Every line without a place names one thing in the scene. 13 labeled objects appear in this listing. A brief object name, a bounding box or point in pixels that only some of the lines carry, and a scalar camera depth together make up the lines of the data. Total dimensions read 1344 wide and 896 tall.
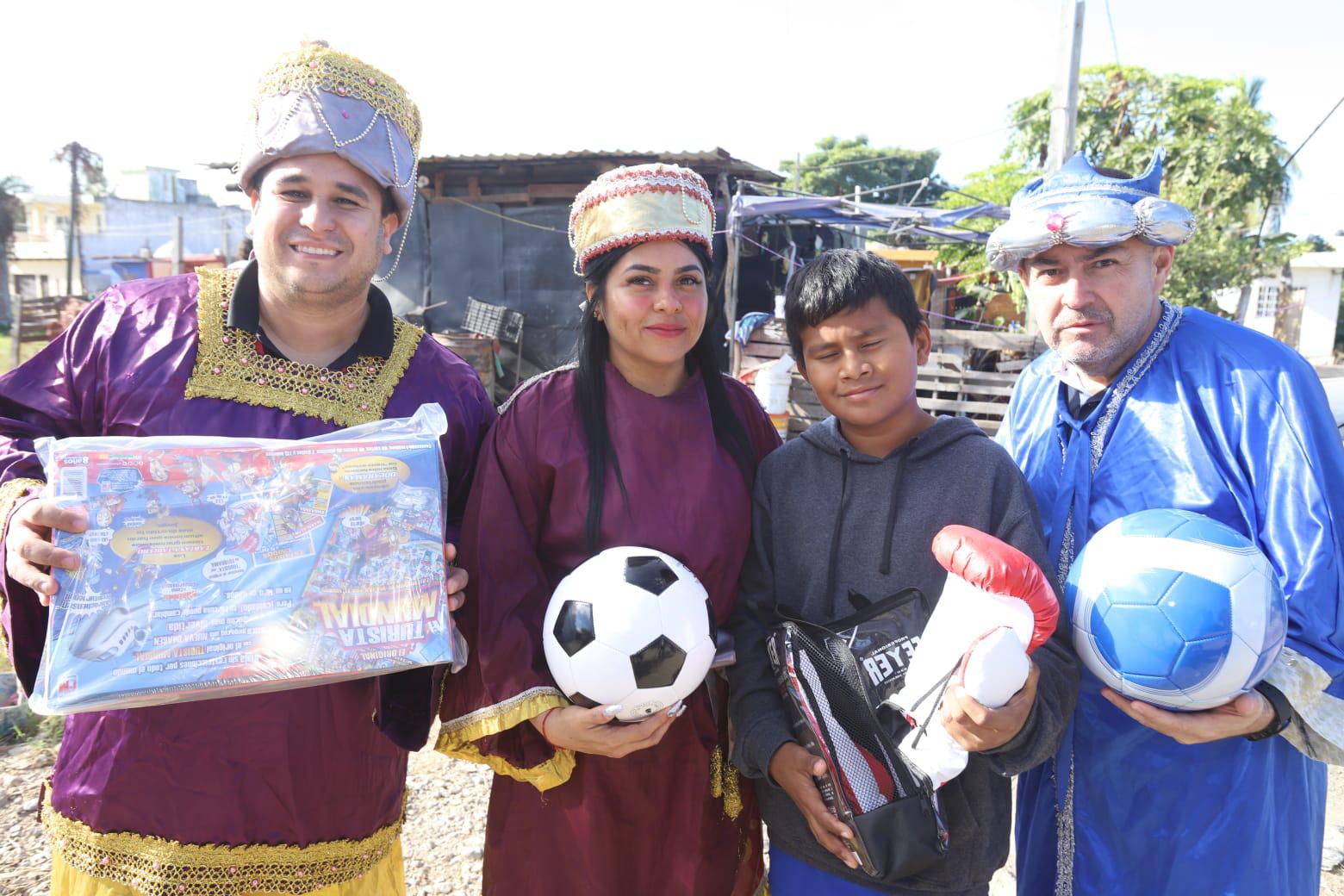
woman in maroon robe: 1.99
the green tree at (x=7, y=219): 30.70
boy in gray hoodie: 1.86
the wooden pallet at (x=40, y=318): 11.91
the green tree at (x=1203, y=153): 16.06
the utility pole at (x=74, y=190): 28.17
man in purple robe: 1.88
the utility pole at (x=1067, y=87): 10.29
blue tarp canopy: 11.12
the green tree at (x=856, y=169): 43.25
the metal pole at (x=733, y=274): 11.64
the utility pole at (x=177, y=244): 11.95
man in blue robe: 1.83
